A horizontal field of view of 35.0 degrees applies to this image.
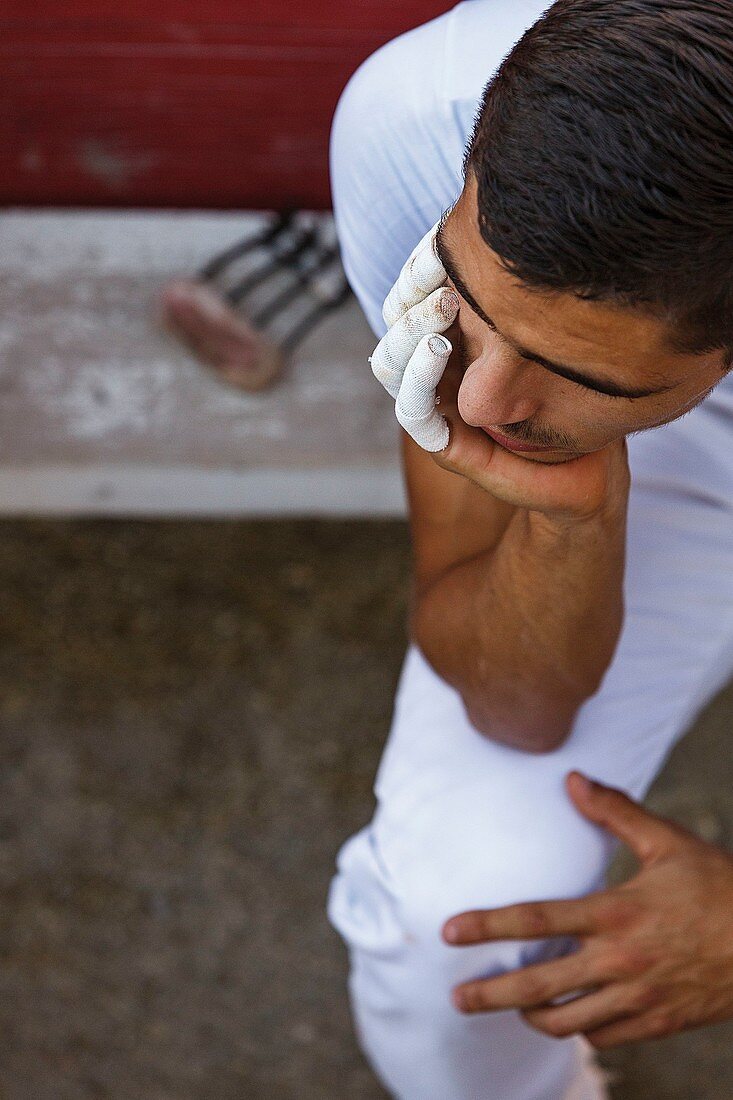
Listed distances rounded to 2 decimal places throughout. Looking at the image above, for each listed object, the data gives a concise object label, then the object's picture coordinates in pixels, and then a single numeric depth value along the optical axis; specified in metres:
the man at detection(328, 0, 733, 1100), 0.81
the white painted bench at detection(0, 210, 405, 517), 2.04
